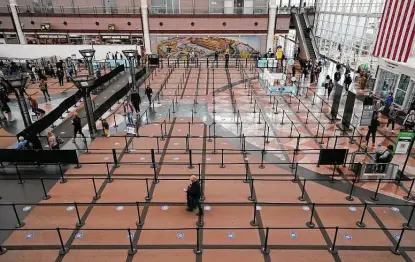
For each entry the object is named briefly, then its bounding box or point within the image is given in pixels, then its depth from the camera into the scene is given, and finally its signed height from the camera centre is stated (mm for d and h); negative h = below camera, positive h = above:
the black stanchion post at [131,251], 7449 -5773
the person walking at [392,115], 15385 -5334
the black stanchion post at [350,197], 9658 -5796
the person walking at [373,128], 13180 -4951
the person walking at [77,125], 13398 -4853
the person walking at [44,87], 19688 -4722
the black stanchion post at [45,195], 9758 -5802
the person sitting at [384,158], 10477 -4940
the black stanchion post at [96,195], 9742 -5806
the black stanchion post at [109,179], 10636 -5771
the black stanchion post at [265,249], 7497 -5775
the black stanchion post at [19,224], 8445 -5802
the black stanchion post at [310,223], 8375 -5757
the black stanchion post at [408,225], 8438 -5832
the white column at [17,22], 33812 -937
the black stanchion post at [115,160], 11183 -5473
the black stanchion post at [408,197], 9781 -5836
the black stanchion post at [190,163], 11328 -5609
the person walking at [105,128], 14156 -5274
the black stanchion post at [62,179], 10641 -5777
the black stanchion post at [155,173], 10624 -5519
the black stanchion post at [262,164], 11609 -5728
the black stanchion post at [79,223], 8430 -5765
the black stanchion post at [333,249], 7500 -5782
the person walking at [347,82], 21297 -4791
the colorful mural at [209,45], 34938 -3617
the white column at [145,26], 33253 -1429
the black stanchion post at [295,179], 10636 -5722
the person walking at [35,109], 16200 -5085
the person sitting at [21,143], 11391 -4834
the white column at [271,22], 33281 -940
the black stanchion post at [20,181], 10580 -5788
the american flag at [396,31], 15648 -951
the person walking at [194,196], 8344 -5113
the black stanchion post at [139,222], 8445 -5760
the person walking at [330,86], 19977 -4732
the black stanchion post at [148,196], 9647 -5775
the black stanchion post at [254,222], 8451 -5762
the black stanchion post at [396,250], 7484 -5794
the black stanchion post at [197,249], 7495 -5775
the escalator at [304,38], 33844 -2777
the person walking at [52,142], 11586 -4859
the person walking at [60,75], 23844 -4837
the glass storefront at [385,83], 19266 -4514
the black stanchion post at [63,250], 7440 -5772
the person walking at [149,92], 18484 -4747
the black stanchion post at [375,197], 9691 -5816
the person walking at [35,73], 26312 -5124
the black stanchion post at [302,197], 9648 -5786
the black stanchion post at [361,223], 8429 -5793
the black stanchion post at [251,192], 9638 -5778
